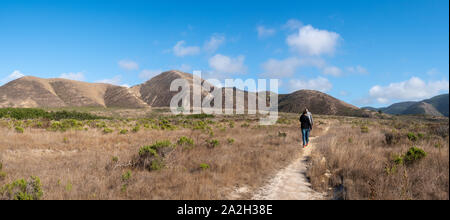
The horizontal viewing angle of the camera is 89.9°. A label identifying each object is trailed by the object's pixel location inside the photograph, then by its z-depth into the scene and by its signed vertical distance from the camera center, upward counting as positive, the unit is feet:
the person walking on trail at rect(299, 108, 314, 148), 39.52 -2.00
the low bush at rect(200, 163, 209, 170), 22.65 -5.46
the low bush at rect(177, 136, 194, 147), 35.86 -4.87
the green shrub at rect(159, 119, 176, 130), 78.12 -5.43
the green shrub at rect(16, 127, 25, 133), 52.30 -4.14
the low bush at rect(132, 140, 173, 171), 23.52 -4.95
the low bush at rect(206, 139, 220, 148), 37.04 -5.20
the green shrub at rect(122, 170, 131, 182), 18.86 -5.47
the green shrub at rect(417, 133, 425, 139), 33.74 -3.66
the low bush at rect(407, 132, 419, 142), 32.40 -3.70
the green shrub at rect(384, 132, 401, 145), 32.94 -4.03
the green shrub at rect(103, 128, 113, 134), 61.00 -5.16
